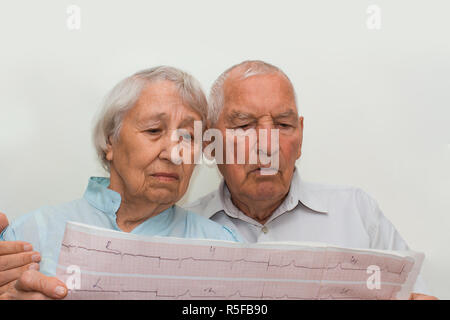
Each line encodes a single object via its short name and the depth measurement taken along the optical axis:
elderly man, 1.19
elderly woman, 1.05
